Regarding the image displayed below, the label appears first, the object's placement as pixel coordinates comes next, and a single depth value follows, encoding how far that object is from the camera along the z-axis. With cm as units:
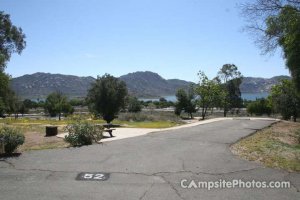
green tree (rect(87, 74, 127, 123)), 2452
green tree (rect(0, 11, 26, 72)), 2977
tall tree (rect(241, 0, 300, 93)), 934
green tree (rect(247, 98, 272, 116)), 4565
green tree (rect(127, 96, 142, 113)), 5412
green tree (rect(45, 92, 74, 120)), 5579
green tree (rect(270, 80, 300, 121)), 2775
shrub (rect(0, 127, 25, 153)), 888
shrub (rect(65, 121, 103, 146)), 1042
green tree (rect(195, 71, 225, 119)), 3202
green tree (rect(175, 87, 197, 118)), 4516
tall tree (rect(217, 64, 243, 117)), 4884
